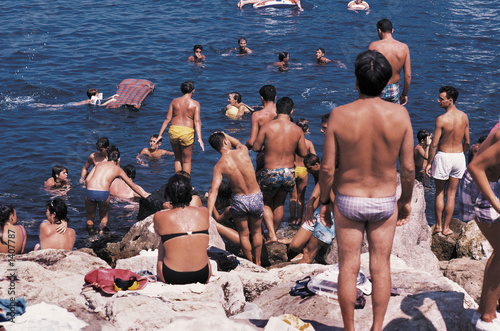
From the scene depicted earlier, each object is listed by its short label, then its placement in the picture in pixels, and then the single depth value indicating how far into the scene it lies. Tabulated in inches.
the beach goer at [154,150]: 550.0
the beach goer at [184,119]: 464.4
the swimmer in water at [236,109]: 627.5
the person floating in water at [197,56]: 802.4
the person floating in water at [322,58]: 787.4
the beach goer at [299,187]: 402.0
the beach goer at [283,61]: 770.8
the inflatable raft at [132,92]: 667.4
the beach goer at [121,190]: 483.8
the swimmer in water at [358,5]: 1069.0
